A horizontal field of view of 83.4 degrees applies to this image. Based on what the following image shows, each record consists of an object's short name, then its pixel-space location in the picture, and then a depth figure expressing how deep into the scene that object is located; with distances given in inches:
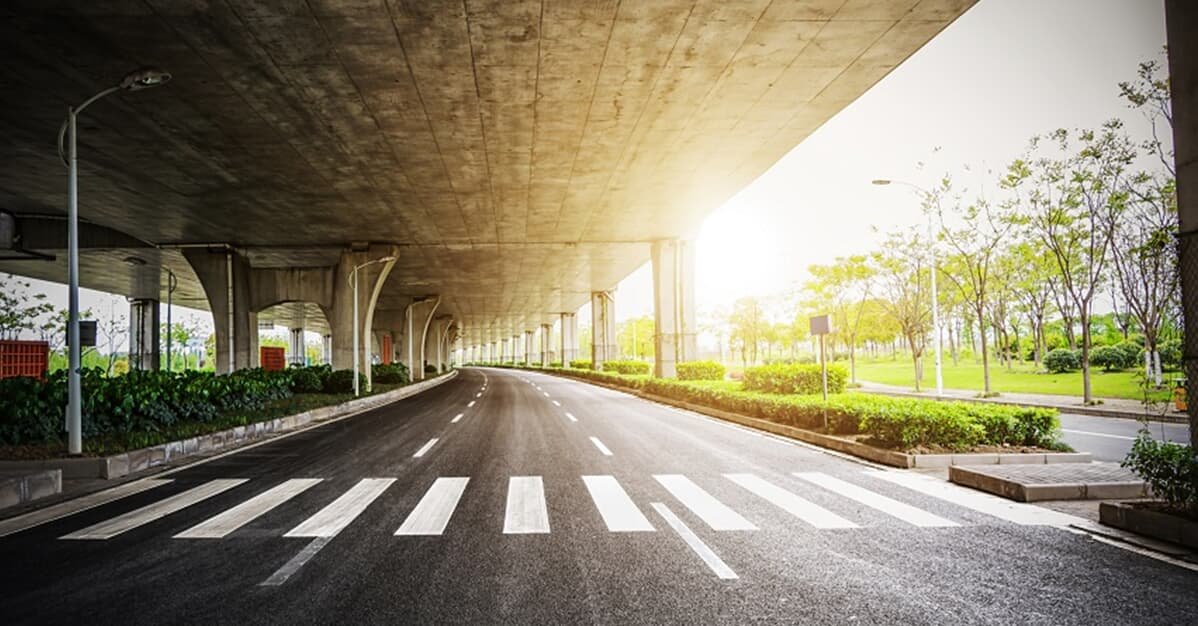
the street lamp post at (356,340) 1092.7
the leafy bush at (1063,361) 1485.0
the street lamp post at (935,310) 925.7
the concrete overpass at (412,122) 450.9
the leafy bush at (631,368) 1753.2
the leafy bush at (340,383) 1210.6
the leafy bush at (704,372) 1143.0
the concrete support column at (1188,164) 256.1
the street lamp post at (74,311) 422.3
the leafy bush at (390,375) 1722.4
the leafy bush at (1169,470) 242.5
